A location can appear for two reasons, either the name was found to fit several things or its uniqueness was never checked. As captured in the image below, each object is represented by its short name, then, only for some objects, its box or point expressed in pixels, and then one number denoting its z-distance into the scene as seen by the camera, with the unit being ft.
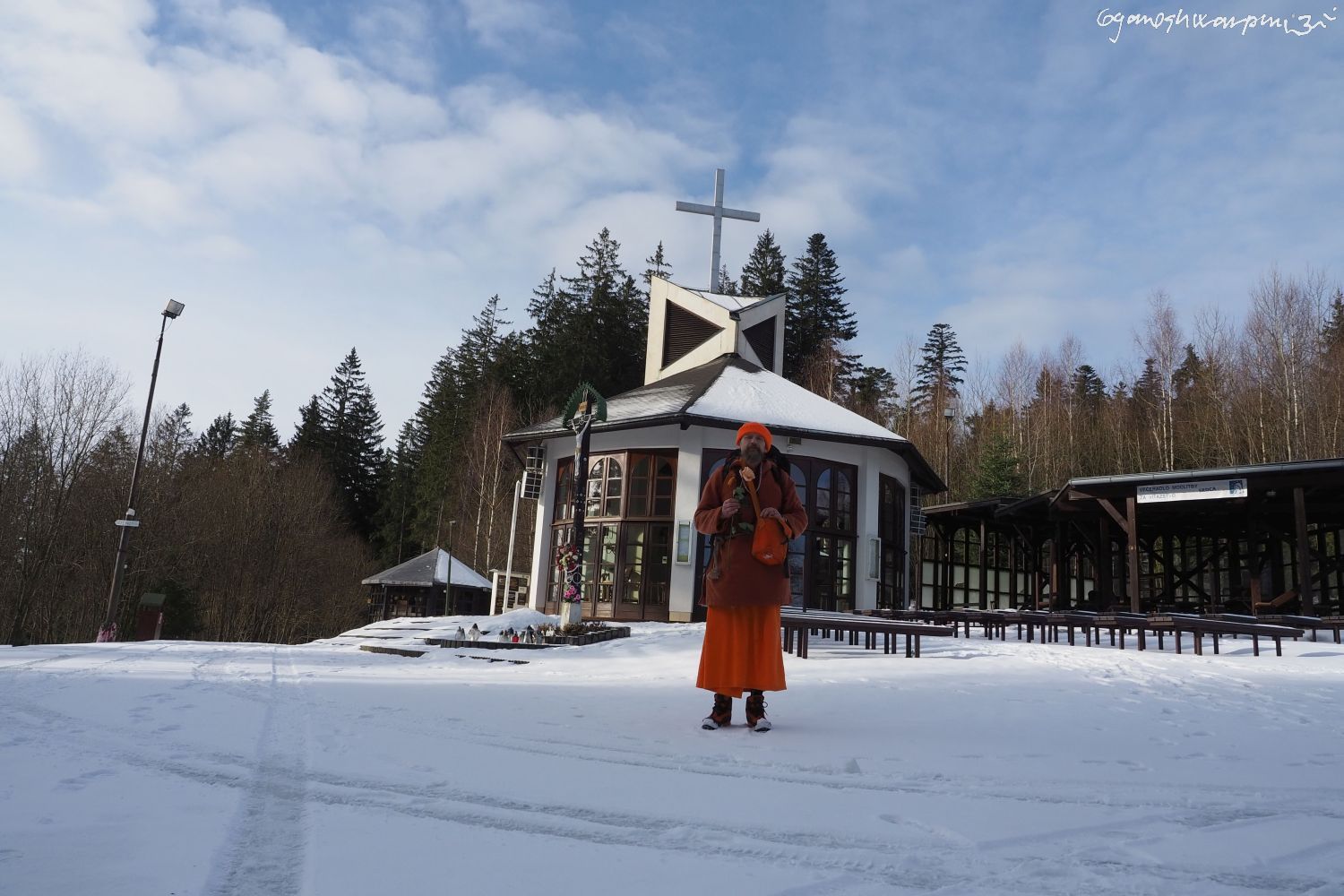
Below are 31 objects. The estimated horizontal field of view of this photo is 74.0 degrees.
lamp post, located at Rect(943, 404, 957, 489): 121.90
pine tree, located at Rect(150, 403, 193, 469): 110.11
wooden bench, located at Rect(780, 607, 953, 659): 32.63
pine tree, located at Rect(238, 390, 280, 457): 177.58
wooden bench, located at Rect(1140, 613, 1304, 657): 35.99
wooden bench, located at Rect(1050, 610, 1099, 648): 43.09
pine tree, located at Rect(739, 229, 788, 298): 155.43
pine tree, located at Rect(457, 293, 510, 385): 154.81
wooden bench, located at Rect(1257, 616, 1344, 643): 43.50
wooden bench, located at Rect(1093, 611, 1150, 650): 40.78
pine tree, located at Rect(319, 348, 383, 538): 176.45
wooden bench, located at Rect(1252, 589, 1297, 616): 53.93
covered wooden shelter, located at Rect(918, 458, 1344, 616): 53.83
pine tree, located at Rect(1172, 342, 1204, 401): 105.40
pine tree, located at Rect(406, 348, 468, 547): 145.18
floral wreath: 45.32
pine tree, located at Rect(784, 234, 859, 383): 149.07
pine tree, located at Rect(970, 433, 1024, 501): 95.55
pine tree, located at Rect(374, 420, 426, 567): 163.32
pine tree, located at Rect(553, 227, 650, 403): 137.80
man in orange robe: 17.58
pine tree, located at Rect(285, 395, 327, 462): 173.68
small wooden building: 101.81
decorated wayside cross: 45.47
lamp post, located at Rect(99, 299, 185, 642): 57.16
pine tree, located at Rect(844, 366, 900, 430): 134.31
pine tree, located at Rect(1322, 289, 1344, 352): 92.48
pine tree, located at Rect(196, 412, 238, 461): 171.24
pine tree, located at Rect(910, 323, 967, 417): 138.30
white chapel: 56.70
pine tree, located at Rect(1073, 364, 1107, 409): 127.44
